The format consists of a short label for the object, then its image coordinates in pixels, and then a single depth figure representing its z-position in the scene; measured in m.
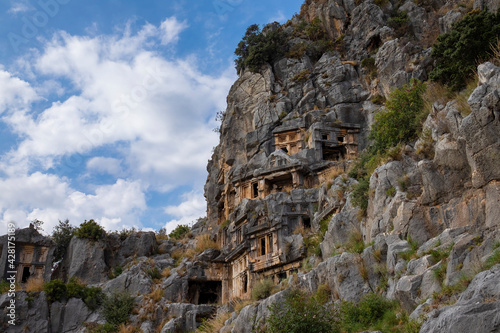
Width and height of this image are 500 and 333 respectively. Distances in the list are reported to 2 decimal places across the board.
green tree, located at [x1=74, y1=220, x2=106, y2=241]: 43.28
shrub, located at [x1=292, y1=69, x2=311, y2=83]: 51.84
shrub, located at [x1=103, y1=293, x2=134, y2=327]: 35.72
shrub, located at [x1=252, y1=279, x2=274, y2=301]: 28.44
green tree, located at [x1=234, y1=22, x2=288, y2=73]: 54.88
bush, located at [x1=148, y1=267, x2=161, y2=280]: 40.71
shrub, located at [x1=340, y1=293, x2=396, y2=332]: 16.11
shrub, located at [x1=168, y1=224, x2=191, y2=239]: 59.96
